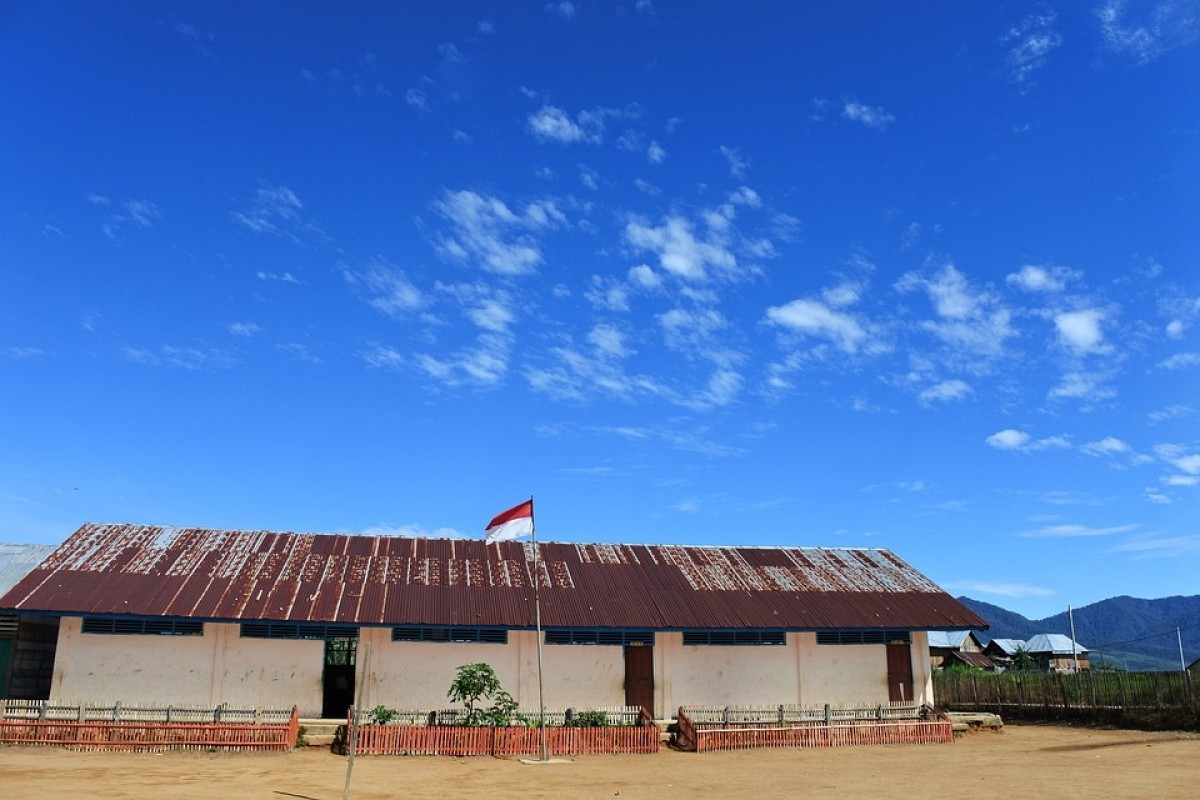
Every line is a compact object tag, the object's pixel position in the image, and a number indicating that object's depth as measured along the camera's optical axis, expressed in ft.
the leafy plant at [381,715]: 81.76
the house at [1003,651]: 311.19
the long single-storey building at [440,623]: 91.50
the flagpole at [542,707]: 77.10
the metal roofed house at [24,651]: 99.55
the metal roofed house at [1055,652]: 303.89
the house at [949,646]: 260.62
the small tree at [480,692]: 84.53
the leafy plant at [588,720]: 86.53
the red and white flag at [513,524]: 84.43
